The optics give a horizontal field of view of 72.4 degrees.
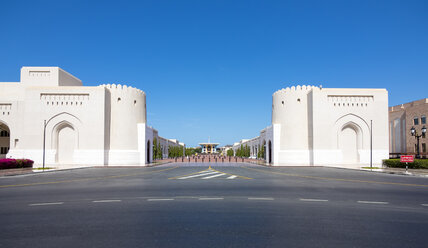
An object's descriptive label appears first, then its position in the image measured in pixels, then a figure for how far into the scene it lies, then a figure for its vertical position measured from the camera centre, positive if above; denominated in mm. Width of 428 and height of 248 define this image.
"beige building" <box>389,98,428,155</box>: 46219 +2388
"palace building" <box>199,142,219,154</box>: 168700 -5739
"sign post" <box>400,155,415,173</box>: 22156 -1561
